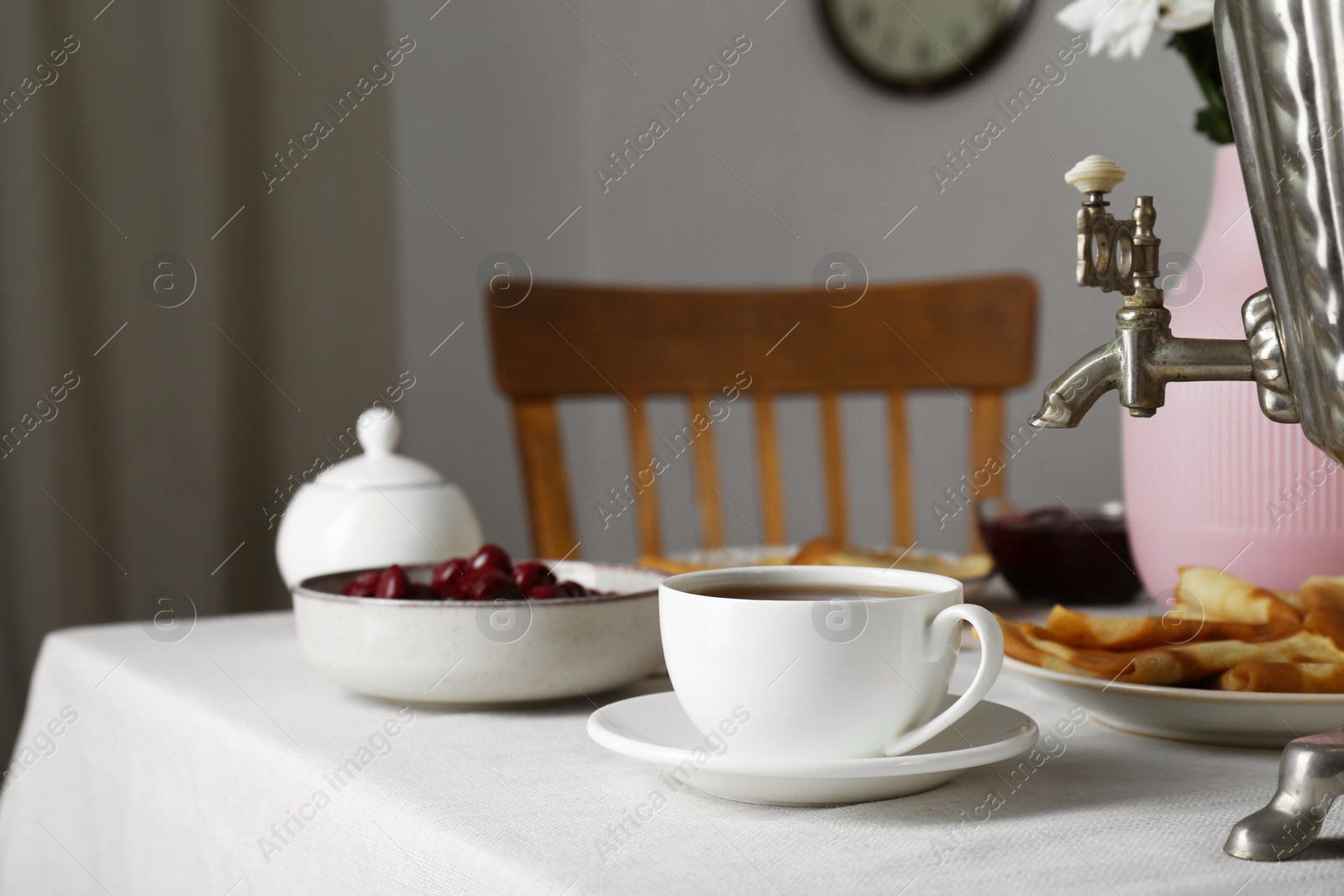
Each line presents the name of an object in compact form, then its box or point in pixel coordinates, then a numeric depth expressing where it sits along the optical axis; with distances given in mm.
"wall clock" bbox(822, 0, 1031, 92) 2887
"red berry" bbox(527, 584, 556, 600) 1496
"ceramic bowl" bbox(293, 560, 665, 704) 1467
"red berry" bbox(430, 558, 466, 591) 1516
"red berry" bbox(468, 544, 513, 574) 1524
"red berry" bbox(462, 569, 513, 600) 1496
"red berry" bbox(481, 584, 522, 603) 1495
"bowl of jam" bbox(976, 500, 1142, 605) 1716
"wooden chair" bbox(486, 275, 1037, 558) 2175
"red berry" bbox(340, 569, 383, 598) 1512
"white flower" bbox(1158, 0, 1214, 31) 1599
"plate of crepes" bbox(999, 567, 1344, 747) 1403
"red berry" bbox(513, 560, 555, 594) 1510
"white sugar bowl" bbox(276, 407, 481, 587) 1634
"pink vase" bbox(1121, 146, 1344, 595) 1571
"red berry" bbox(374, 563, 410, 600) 1500
